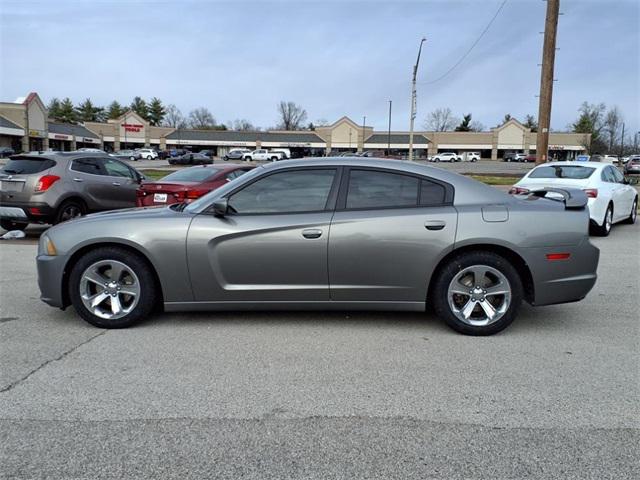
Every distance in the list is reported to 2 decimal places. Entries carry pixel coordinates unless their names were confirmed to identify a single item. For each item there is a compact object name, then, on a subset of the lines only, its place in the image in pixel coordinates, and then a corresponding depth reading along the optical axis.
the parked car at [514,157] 84.00
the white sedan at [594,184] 10.40
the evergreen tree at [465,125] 129.75
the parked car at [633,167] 42.62
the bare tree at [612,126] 71.12
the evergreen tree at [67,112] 117.94
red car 9.59
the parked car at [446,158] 81.06
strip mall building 95.69
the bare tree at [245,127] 143.00
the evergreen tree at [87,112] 123.19
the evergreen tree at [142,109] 125.12
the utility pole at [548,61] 16.97
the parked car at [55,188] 9.52
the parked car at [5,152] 57.36
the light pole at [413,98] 31.20
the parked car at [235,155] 71.12
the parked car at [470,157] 86.46
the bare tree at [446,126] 132.12
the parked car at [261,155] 65.62
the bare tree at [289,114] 135.88
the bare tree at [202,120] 140.12
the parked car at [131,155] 66.25
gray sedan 4.56
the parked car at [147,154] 71.66
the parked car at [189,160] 55.25
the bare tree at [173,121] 133.75
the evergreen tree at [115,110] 124.62
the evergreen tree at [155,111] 125.62
